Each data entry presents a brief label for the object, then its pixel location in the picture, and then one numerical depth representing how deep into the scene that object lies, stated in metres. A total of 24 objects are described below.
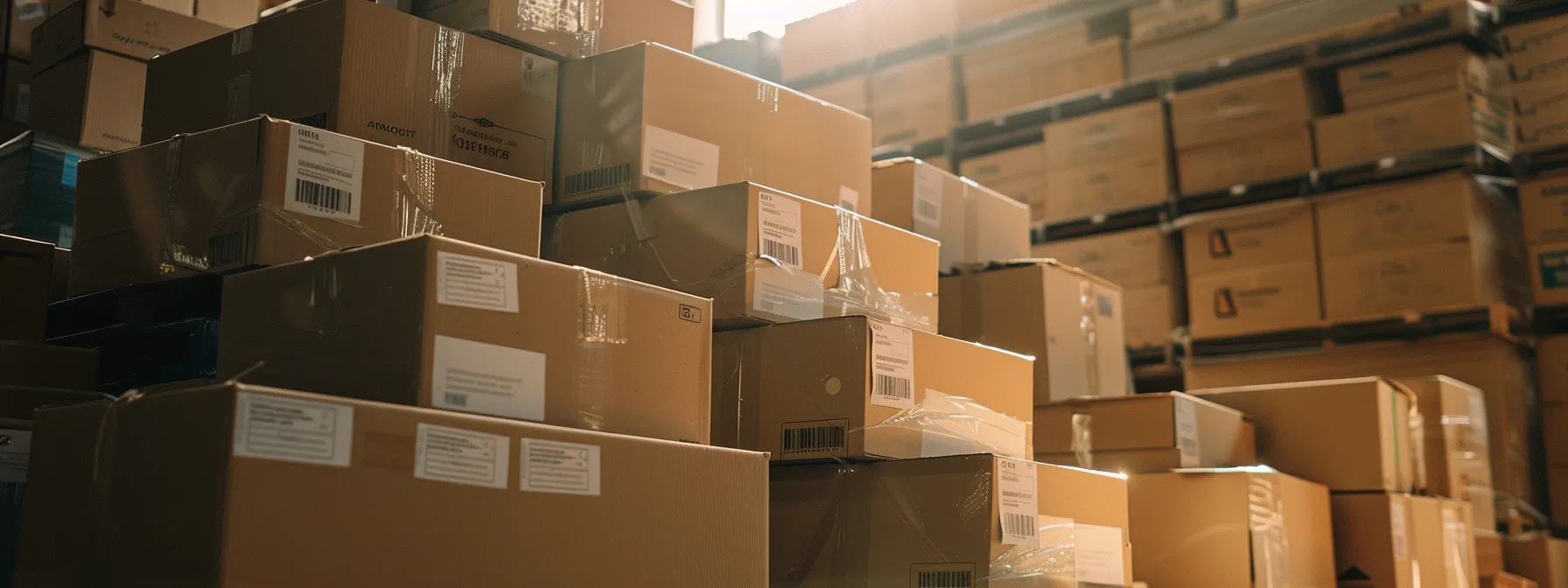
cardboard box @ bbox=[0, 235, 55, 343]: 2.18
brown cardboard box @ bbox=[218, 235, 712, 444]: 1.58
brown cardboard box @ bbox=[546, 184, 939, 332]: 2.26
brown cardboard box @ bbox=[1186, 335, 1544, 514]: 3.88
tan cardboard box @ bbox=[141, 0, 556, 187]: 2.13
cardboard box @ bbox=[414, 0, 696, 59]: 2.40
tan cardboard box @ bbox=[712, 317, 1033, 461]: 2.20
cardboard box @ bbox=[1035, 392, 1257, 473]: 2.95
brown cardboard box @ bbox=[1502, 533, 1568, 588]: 3.64
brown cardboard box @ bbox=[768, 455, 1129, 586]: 2.13
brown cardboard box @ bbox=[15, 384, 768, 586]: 1.33
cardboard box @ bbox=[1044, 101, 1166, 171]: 4.73
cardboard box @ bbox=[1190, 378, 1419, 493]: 3.11
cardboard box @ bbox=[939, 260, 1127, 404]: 3.16
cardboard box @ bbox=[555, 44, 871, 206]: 2.36
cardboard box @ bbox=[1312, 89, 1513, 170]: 4.08
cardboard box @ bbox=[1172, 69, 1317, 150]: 4.42
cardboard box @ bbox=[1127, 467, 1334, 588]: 2.76
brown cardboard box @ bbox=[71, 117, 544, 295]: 1.84
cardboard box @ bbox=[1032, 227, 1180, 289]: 4.66
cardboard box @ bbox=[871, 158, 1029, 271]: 3.12
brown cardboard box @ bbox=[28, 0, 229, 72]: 3.12
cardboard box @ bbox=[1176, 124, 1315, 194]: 4.40
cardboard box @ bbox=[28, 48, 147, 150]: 3.11
